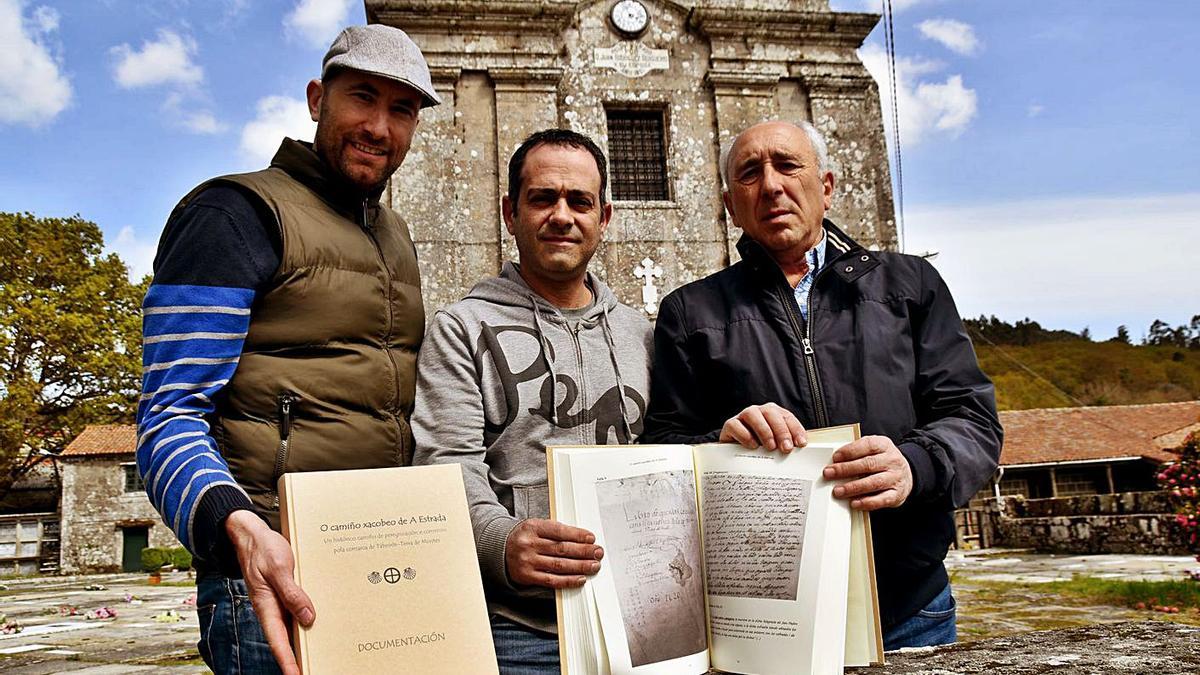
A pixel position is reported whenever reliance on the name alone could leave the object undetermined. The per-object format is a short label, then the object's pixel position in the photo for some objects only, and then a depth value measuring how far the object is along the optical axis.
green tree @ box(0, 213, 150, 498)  26.91
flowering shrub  9.86
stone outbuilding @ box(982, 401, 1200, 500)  23.50
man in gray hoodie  2.11
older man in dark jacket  2.17
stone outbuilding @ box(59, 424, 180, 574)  27.22
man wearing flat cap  1.70
